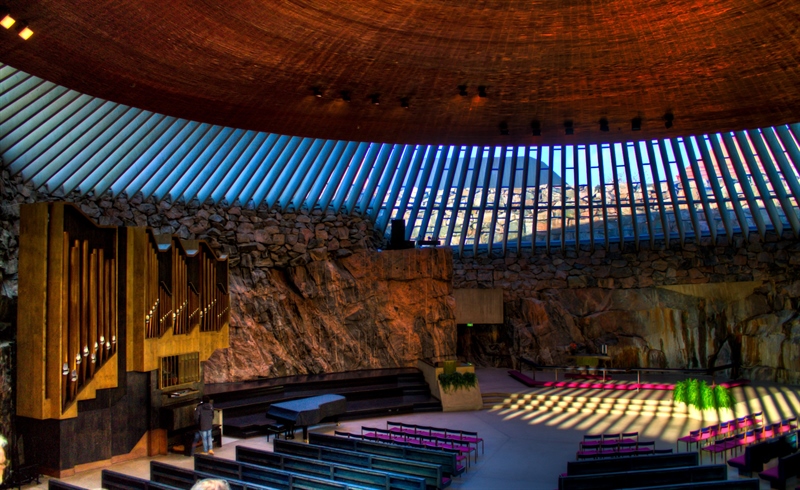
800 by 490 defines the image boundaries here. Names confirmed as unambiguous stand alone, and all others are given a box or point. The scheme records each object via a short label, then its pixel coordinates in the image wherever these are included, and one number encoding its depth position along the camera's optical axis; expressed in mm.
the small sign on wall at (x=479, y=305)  21641
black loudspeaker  20047
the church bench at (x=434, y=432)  11062
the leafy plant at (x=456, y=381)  15352
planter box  15305
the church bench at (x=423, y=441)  10662
